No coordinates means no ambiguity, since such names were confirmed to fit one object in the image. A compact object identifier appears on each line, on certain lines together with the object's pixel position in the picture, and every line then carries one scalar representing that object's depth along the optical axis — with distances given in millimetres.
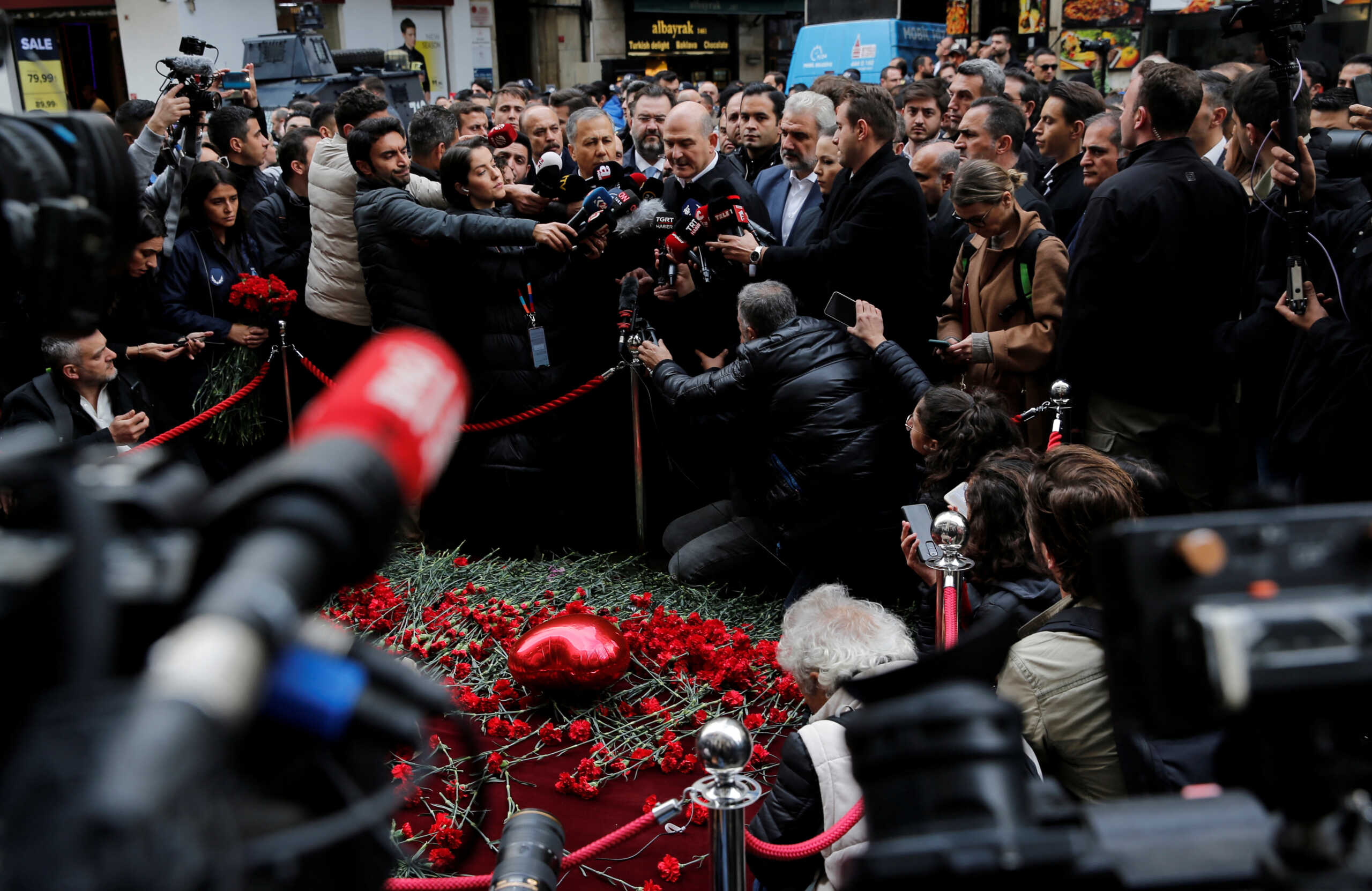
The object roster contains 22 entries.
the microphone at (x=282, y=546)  533
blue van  15469
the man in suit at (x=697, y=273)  5164
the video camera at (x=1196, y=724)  728
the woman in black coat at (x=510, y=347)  5043
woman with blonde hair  4266
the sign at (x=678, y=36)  25516
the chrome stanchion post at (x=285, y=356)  5660
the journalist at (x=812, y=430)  4164
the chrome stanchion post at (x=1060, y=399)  3781
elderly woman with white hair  2342
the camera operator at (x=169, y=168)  5738
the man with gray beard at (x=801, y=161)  5496
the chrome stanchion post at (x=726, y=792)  2166
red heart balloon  3447
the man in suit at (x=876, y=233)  4559
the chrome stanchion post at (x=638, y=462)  5004
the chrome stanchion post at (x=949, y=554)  2760
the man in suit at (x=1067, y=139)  5445
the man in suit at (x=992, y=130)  5277
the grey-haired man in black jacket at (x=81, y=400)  4398
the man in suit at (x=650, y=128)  6668
